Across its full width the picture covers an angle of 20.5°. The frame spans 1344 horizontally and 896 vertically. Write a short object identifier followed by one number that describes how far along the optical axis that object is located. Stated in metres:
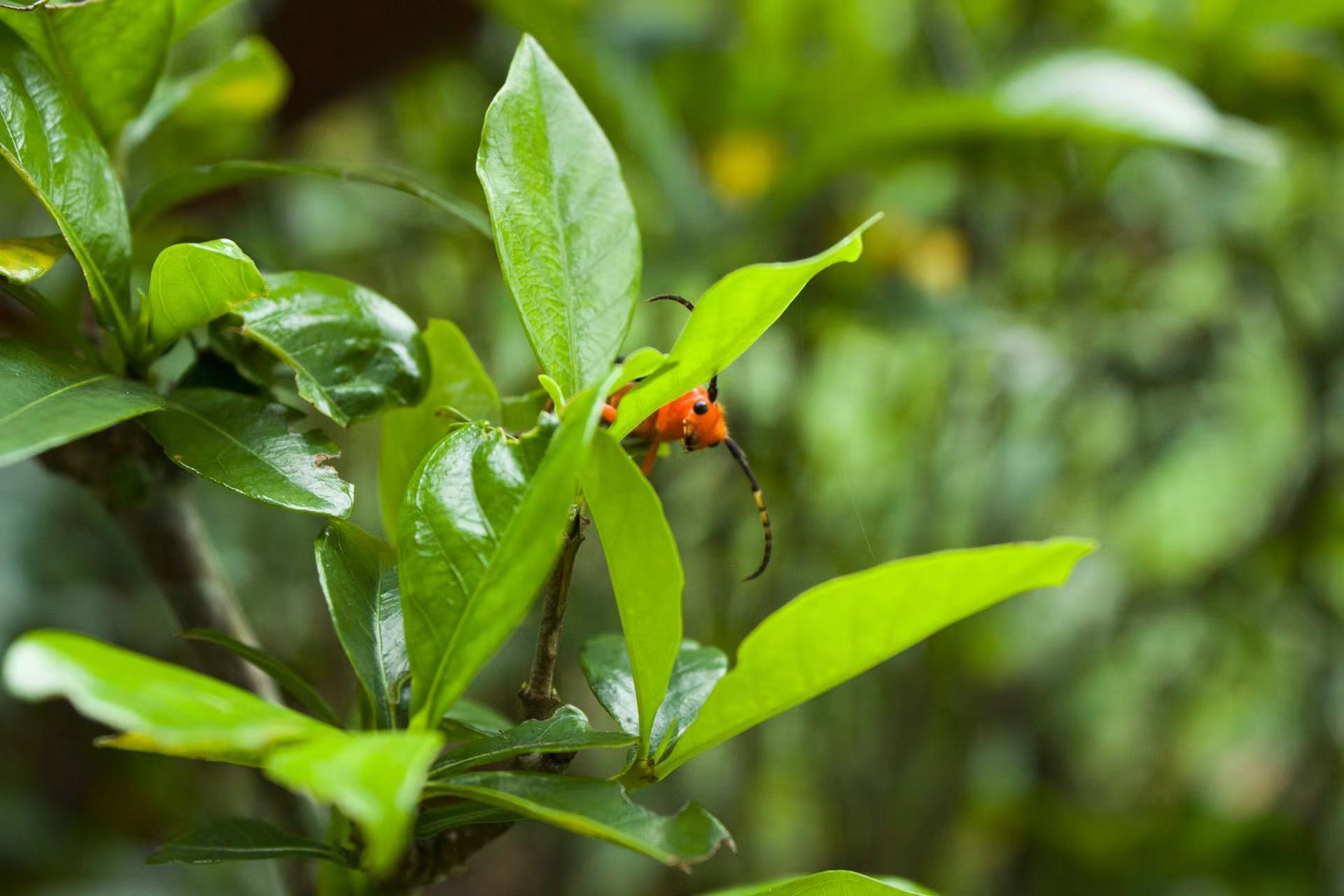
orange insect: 0.64
